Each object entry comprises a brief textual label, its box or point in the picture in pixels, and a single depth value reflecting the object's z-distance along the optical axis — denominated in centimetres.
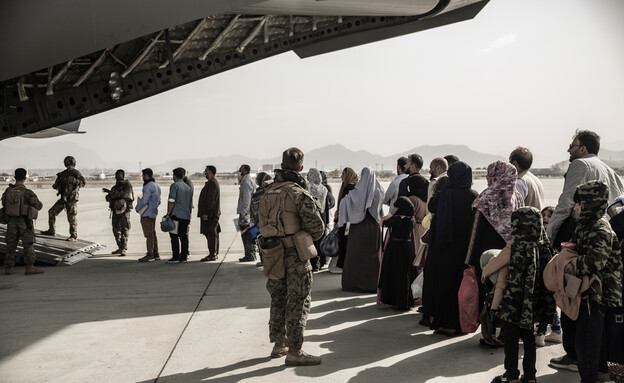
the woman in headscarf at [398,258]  668
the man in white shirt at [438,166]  723
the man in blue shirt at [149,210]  1084
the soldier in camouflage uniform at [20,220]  907
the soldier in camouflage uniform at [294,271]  477
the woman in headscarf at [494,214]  512
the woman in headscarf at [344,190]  834
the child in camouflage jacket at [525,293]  407
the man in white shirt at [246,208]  1038
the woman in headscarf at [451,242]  554
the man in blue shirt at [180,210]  1058
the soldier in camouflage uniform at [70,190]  1273
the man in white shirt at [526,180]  596
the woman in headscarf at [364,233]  773
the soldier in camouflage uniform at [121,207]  1134
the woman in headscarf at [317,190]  968
